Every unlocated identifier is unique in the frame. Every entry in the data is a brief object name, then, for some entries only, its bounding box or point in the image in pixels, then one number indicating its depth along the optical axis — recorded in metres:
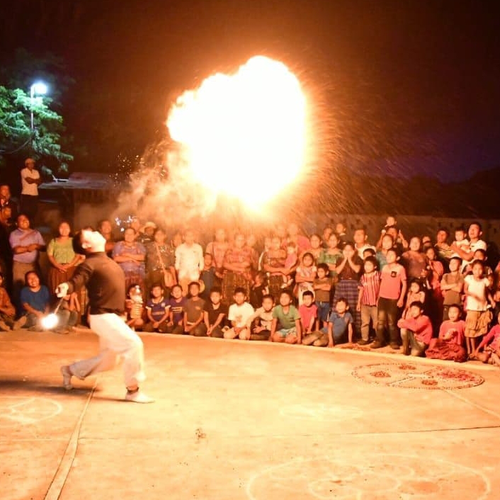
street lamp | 17.80
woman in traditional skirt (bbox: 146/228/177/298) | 12.93
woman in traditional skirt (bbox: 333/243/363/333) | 11.94
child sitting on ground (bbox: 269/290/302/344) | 11.66
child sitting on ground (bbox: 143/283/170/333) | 12.39
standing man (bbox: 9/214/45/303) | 12.75
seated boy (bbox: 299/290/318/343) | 11.85
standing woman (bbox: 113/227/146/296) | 12.55
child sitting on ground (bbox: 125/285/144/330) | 12.45
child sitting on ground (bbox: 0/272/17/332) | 12.22
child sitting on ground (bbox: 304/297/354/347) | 11.48
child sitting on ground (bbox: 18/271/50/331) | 12.38
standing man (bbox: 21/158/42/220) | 14.66
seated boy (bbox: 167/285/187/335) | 12.33
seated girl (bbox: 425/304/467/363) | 10.23
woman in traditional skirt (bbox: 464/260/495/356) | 10.52
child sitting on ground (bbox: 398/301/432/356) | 10.62
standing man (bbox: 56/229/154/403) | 7.60
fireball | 14.48
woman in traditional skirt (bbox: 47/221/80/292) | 12.75
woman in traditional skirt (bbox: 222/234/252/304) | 12.59
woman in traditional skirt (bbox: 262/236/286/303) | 12.54
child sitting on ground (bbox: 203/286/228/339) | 12.29
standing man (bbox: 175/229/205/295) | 12.77
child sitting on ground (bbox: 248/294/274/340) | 12.05
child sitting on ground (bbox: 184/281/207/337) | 12.21
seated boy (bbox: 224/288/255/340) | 11.95
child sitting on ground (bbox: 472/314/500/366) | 9.95
